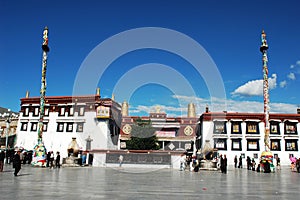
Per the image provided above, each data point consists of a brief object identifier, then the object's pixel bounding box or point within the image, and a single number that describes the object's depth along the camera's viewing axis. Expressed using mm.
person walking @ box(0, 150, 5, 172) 20156
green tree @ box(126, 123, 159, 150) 50456
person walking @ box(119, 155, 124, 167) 35012
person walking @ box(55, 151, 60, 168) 29502
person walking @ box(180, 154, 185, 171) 29461
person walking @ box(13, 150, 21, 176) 16856
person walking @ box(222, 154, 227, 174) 25219
